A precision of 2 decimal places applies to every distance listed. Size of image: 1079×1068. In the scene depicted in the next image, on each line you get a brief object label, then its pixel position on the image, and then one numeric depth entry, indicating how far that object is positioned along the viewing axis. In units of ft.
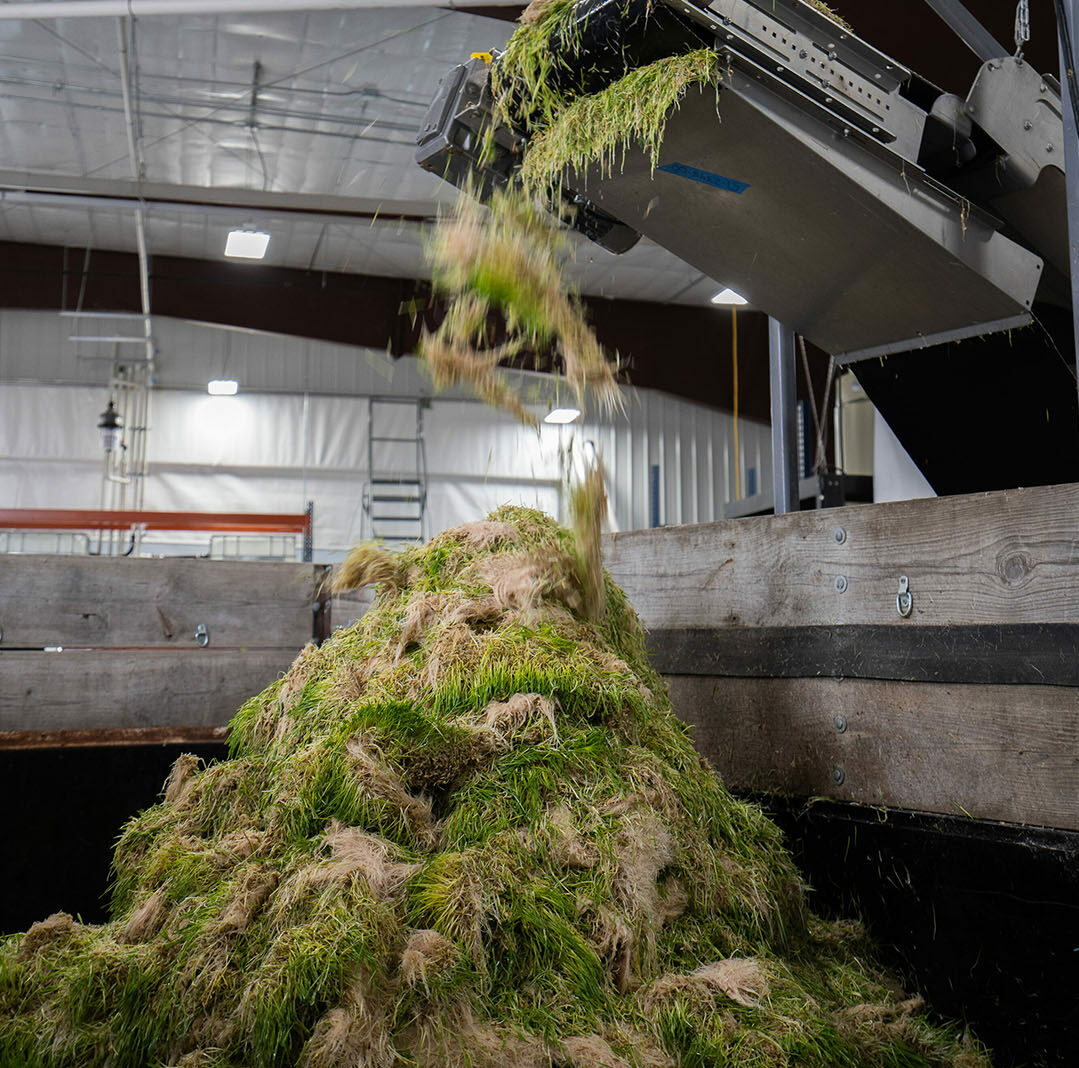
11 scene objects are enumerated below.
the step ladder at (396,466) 50.26
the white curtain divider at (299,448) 48.19
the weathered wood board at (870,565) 6.03
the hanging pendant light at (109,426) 40.63
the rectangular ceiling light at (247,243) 37.06
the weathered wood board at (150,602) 9.69
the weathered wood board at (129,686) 9.55
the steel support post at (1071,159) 6.48
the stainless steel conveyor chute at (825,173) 7.24
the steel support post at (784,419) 10.30
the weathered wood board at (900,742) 5.91
